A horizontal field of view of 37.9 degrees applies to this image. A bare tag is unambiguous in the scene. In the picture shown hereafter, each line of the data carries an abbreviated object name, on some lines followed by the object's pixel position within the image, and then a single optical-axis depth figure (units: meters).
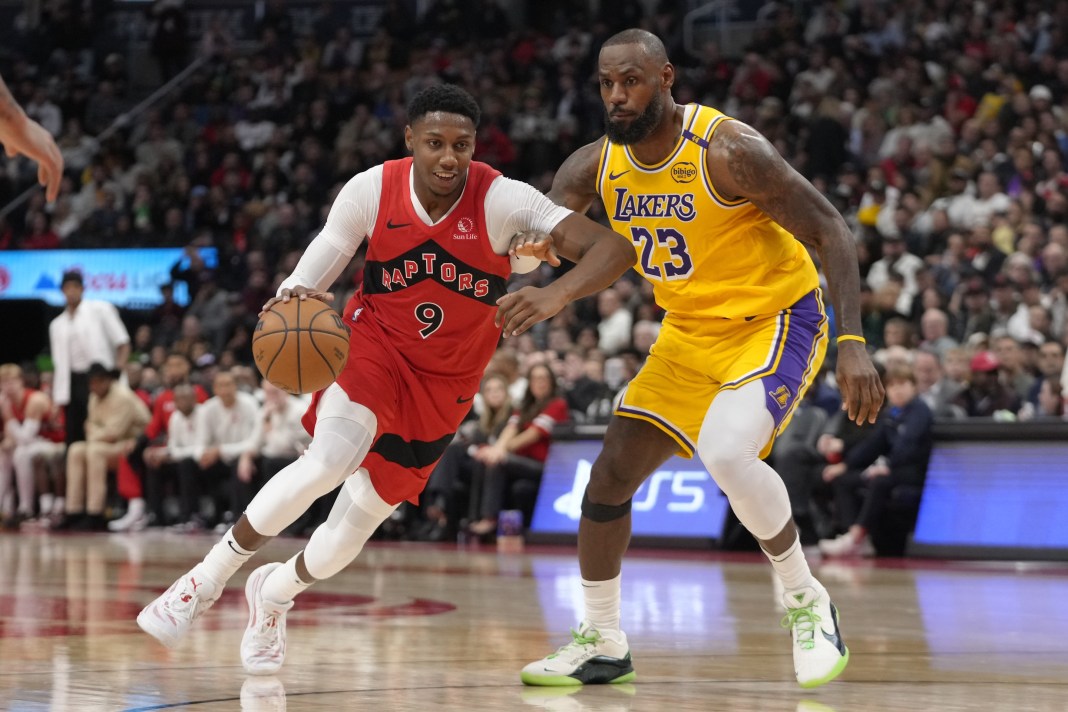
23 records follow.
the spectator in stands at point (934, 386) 11.57
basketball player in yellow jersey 5.10
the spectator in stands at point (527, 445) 12.74
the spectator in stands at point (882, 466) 11.01
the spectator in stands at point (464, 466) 13.28
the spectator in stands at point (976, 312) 12.60
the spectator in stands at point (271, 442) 14.19
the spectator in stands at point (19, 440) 16.27
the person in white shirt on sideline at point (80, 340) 14.62
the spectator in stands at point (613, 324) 14.37
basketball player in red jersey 5.19
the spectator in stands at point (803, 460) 11.51
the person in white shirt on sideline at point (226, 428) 14.72
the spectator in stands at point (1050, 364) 11.48
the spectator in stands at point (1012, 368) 11.68
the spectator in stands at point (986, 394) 11.34
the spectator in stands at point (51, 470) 16.17
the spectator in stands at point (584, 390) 13.15
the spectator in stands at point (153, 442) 15.52
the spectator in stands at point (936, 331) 12.48
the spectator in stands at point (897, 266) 13.82
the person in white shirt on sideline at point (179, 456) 15.04
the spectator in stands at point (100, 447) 15.48
